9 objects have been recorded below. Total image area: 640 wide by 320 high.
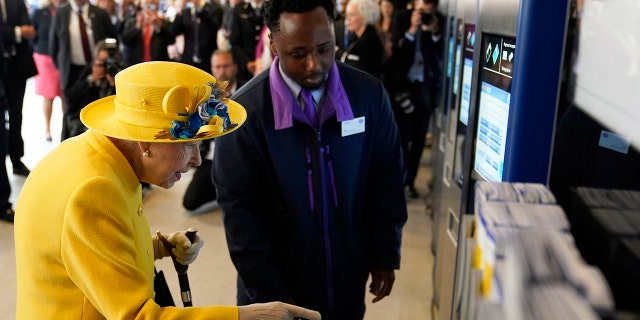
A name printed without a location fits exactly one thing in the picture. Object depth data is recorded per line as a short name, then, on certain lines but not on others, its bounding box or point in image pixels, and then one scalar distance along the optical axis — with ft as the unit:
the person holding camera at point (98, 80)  15.19
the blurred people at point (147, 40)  22.12
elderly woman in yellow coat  3.95
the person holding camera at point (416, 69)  15.89
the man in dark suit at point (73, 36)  20.11
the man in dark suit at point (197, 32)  24.70
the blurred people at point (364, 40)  15.37
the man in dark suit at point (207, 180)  15.51
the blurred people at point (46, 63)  21.38
